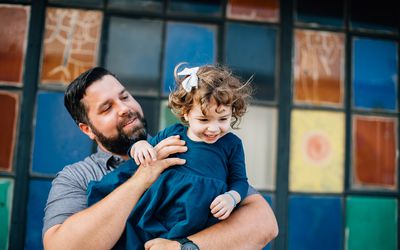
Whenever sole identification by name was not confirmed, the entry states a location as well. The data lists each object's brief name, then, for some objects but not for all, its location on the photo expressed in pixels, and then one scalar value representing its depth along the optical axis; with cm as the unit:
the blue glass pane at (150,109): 347
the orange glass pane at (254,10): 364
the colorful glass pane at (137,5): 352
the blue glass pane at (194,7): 358
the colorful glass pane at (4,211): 328
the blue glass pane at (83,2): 347
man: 174
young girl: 168
